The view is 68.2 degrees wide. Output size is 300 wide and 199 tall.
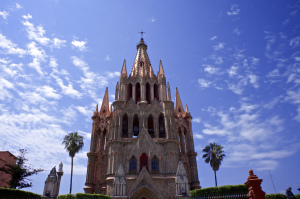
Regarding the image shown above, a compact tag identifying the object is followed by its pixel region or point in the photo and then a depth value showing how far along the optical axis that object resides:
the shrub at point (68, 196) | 19.80
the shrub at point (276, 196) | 17.62
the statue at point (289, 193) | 12.71
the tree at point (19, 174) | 28.22
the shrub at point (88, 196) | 19.81
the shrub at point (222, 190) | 18.50
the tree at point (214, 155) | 35.47
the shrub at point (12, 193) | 19.43
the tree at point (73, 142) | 34.41
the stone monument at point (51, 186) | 18.69
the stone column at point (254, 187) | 10.77
